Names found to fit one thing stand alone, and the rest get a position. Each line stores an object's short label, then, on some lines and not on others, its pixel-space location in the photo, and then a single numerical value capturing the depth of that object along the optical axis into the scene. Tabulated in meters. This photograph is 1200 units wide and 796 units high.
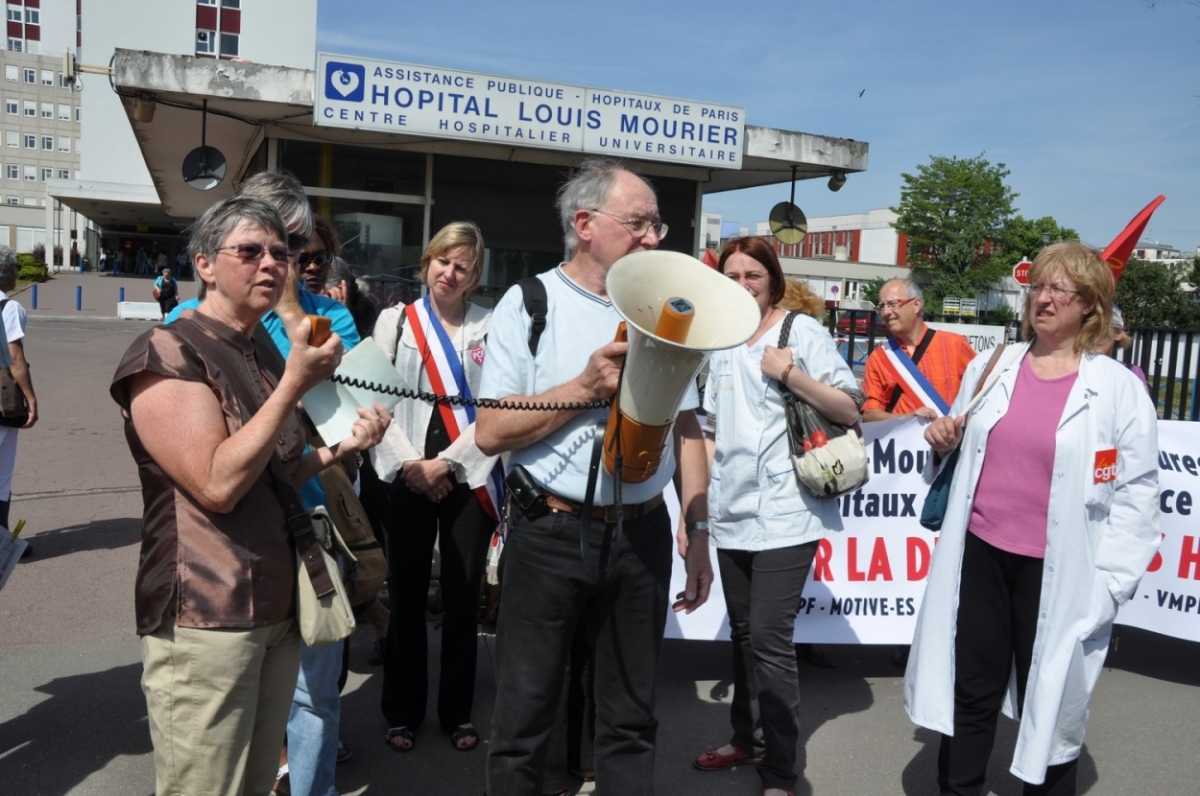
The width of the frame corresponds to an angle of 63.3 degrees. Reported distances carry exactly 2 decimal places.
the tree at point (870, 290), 66.81
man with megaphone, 2.74
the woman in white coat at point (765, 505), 3.60
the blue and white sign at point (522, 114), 8.30
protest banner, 5.04
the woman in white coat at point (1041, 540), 3.26
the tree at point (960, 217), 73.88
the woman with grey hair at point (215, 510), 2.22
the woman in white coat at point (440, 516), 3.99
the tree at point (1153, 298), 28.48
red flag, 3.98
